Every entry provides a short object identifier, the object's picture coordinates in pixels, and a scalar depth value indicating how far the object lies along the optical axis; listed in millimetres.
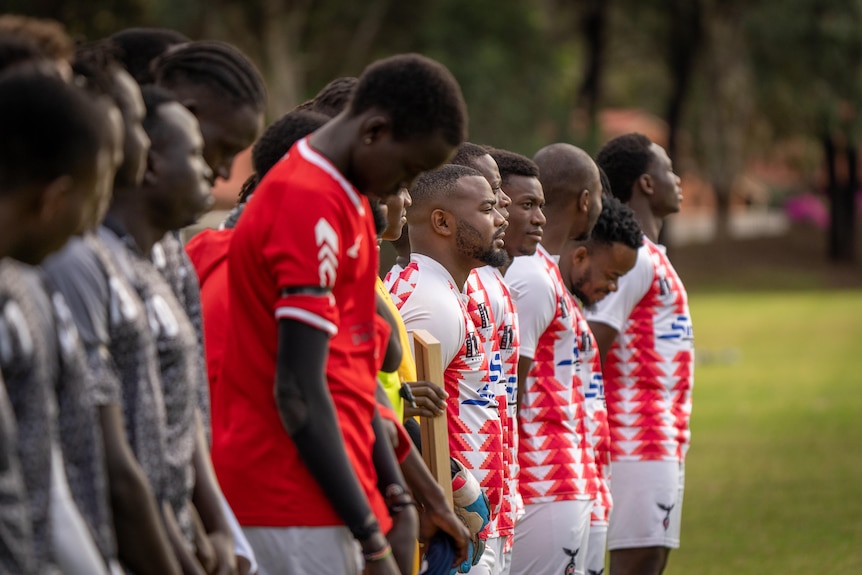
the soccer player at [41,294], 5277
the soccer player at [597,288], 12844
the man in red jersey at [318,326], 7016
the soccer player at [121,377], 5891
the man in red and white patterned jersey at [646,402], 14180
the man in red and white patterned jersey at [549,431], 12195
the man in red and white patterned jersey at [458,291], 11055
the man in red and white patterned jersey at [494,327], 11234
